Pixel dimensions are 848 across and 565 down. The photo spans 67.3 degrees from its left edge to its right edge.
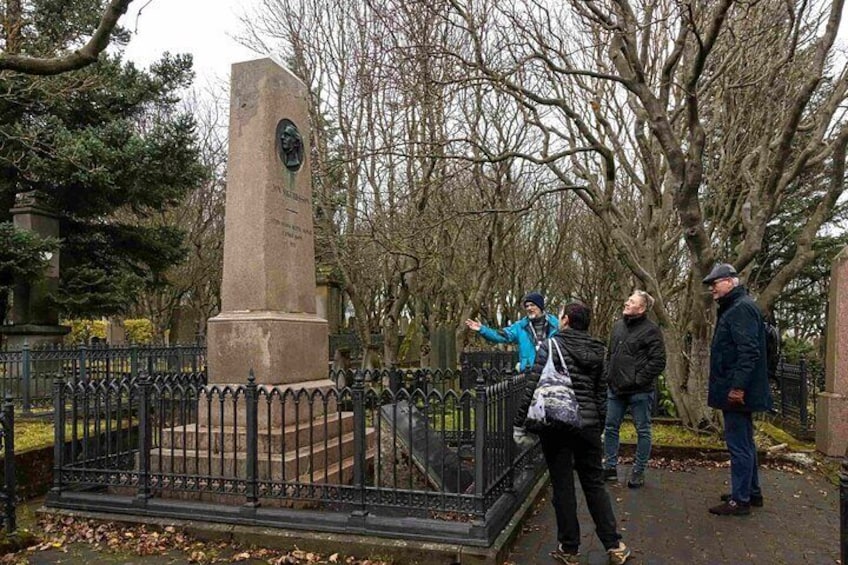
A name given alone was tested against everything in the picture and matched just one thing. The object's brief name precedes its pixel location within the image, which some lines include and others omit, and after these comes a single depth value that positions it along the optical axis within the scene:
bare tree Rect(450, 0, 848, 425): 8.18
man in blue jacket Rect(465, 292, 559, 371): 7.90
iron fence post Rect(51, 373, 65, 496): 6.05
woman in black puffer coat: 4.82
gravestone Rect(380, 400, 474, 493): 5.50
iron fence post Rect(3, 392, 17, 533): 5.51
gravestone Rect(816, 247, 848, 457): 8.65
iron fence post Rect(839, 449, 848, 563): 3.13
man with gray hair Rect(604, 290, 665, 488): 6.75
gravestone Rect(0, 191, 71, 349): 14.84
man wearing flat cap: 5.83
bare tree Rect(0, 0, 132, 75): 5.43
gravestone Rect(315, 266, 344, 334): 24.12
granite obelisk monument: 6.68
